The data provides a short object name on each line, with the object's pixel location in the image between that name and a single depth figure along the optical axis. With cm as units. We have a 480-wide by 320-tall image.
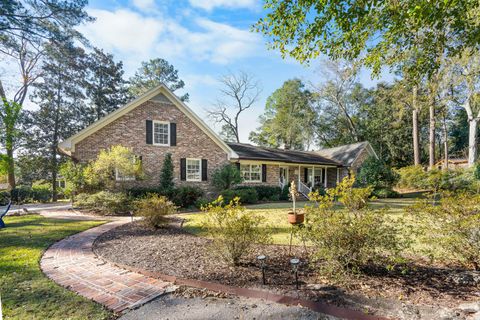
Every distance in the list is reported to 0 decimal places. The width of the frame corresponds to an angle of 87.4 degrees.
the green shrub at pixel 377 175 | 1803
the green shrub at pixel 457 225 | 379
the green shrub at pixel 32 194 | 1948
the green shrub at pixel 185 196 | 1388
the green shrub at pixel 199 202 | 1398
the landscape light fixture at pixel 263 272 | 372
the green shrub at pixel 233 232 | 430
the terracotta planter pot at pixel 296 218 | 770
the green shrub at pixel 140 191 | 1371
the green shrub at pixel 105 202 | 1134
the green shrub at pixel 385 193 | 1786
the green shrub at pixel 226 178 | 1623
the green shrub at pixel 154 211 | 771
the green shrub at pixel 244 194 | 1516
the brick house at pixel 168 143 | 1383
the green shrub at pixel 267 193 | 1772
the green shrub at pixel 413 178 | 2007
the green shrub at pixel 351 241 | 362
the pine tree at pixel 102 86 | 2762
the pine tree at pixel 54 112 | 2359
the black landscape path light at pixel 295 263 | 350
